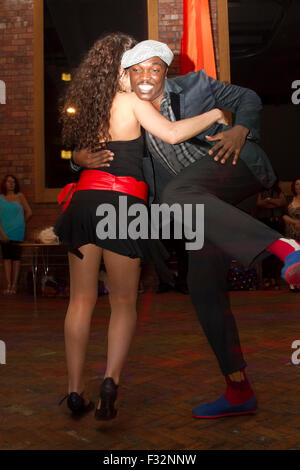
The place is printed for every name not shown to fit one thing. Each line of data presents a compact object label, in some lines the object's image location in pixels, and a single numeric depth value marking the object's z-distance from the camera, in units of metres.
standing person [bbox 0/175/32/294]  6.54
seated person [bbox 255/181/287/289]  6.49
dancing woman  1.86
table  6.00
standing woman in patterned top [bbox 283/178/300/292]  6.32
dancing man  1.80
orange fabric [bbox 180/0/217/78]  7.28
